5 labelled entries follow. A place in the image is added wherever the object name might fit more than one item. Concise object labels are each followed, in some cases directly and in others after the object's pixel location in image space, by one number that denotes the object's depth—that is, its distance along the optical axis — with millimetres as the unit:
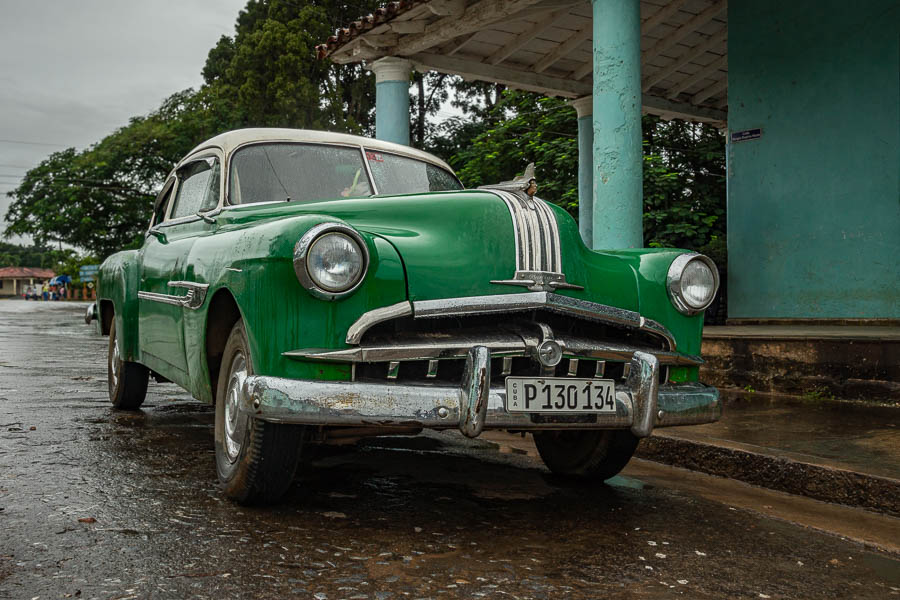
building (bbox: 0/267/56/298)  99062
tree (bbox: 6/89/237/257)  33781
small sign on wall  8836
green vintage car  2988
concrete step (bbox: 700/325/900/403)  5906
